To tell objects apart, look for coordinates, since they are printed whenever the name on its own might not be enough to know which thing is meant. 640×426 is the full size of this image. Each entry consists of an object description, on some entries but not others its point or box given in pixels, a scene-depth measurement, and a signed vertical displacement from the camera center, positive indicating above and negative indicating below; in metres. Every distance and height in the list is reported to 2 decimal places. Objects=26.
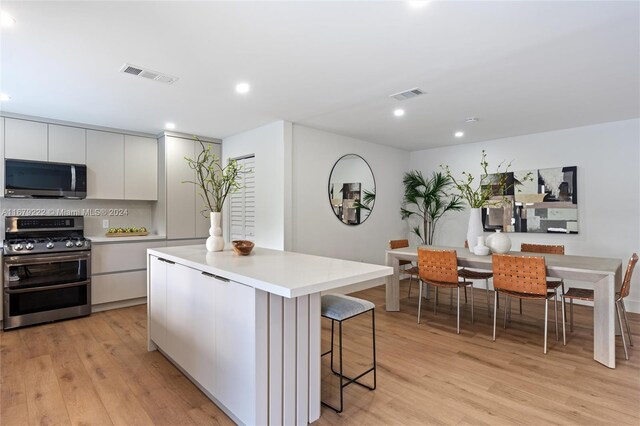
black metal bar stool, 2.13 -0.62
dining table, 2.73 -0.57
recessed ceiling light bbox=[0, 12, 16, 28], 1.99 +1.17
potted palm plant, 5.94 +0.22
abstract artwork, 4.68 +0.13
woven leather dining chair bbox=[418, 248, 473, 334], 3.61 -0.61
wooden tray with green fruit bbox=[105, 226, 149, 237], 4.61 -0.26
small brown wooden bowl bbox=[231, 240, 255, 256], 2.67 -0.27
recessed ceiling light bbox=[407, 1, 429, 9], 1.88 +1.17
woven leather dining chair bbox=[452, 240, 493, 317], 4.04 -0.75
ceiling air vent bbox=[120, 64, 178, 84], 2.71 +1.17
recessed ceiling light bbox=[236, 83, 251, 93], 3.07 +1.17
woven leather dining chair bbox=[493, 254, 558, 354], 3.03 -0.60
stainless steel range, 3.61 -0.65
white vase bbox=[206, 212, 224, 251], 2.92 -0.19
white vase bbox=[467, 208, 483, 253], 3.86 -0.17
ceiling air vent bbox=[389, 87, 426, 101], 3.27 +1.18
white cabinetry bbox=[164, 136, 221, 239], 4.81 +0.26
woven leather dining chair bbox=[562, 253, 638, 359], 2.94 -0.78
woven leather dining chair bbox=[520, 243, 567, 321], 4.02 -0.45
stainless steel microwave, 3.86 +0.41
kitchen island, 1.79 -0.69
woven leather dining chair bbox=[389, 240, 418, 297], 4.28 -0.47
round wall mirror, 5.08 +0.37
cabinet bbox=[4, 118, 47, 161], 3.88 +0.88
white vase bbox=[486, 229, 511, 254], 3.67 -0.35
